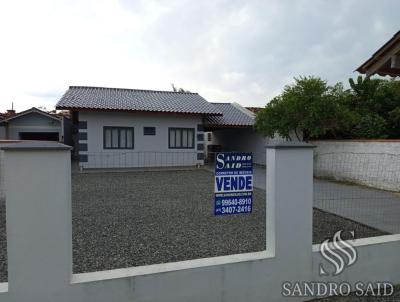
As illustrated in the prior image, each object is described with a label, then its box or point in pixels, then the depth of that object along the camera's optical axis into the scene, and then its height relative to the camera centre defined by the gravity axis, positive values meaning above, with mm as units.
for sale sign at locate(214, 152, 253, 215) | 3372 -398
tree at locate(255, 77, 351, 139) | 11766 +1407
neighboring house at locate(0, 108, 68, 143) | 19125 +1290
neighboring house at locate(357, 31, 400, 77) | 4336 +1257
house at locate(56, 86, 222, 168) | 14535 +879
